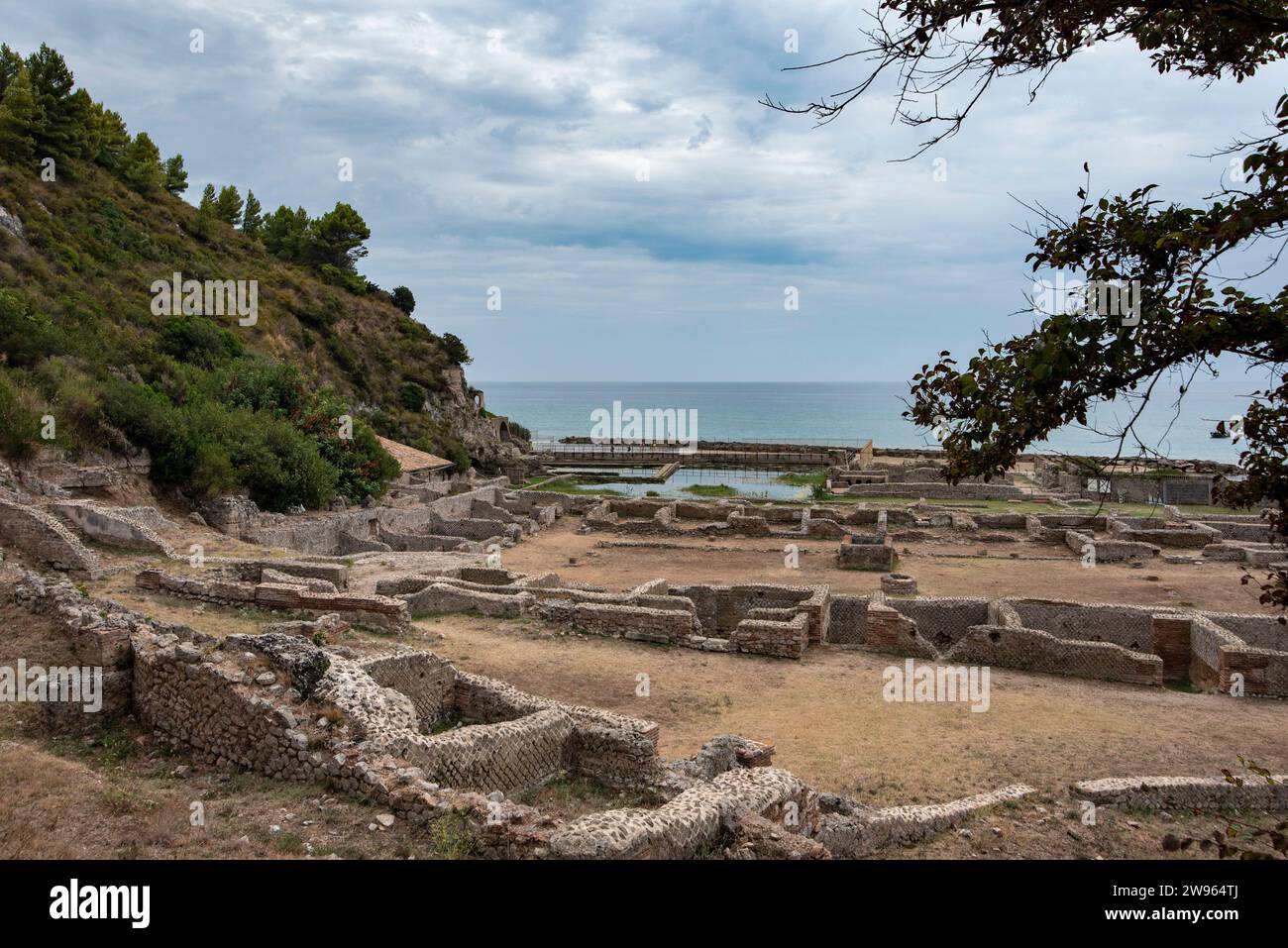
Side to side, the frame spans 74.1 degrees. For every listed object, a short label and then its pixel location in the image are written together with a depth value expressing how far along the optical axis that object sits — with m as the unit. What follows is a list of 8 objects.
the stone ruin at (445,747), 5.91
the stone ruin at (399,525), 23.61
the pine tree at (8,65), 47.22
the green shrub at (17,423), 19.02
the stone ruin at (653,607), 15.44
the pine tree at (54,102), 44.75
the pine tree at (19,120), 42.69
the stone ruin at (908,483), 41.12
